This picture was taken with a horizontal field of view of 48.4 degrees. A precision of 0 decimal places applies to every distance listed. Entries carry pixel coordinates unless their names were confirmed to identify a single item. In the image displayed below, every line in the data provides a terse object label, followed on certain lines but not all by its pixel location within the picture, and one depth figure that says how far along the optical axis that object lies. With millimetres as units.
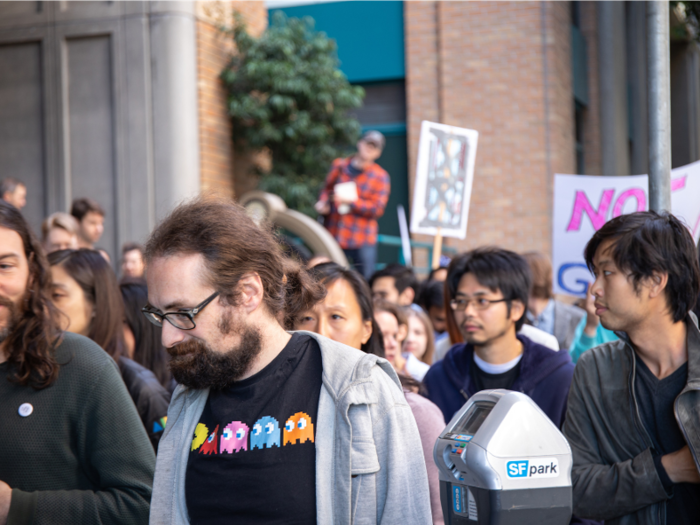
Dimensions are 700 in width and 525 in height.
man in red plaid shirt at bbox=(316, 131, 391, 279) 8914
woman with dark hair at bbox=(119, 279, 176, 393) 4062
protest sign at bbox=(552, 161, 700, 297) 4953
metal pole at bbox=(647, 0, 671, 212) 3102
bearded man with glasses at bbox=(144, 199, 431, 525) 1951
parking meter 1363
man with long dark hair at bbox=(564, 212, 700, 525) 2648
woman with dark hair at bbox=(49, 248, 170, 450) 3492
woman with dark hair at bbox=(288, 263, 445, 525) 3402
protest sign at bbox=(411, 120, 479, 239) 7617
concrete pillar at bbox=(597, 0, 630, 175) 14695
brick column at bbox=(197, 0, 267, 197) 9867
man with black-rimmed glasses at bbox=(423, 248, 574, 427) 3724
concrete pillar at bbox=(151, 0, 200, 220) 9203
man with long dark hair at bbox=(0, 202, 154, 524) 2373
